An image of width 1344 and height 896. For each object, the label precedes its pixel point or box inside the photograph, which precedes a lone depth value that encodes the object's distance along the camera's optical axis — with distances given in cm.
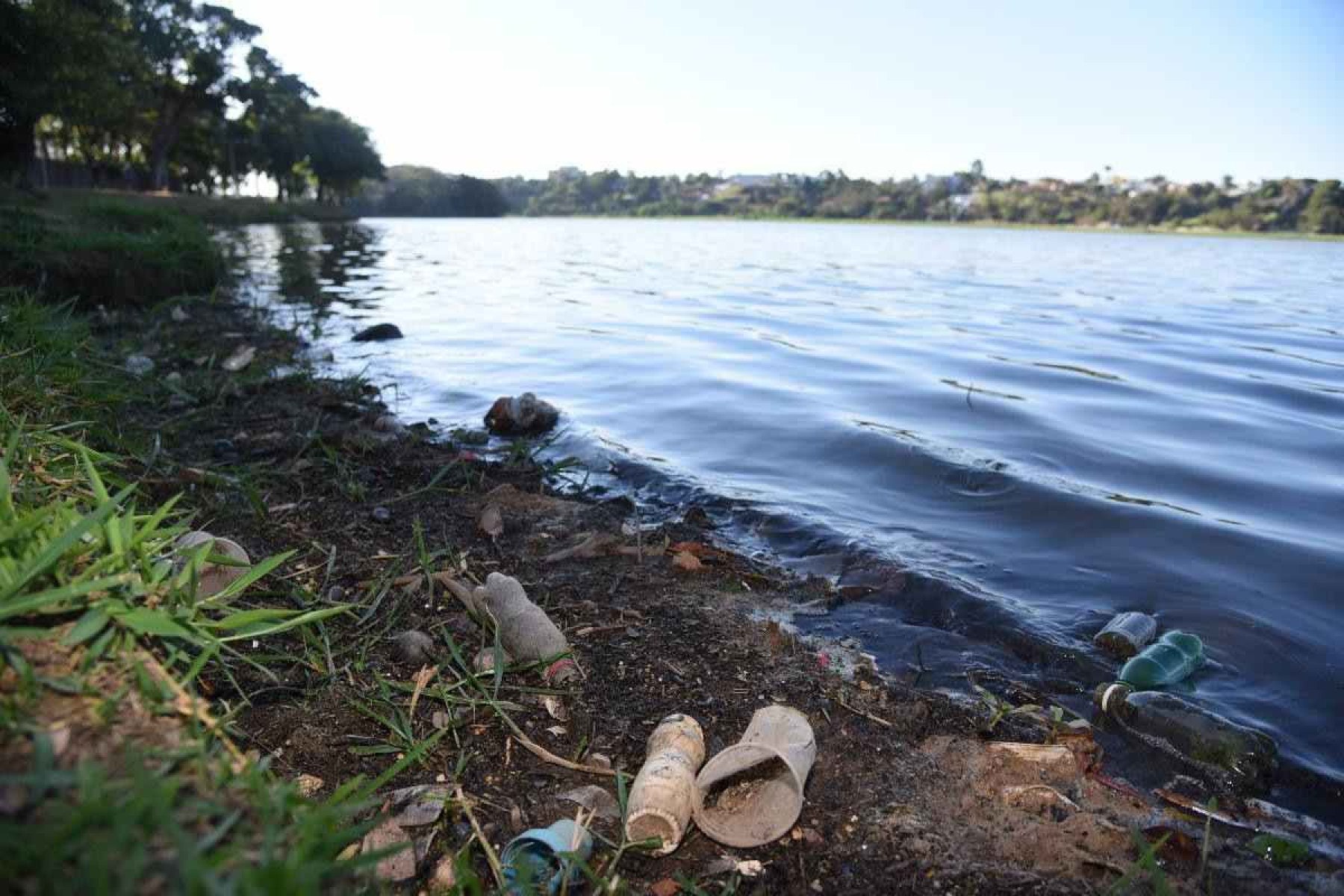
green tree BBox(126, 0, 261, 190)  5238
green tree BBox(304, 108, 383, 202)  8894
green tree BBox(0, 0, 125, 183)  2686
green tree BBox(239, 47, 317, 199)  6244
